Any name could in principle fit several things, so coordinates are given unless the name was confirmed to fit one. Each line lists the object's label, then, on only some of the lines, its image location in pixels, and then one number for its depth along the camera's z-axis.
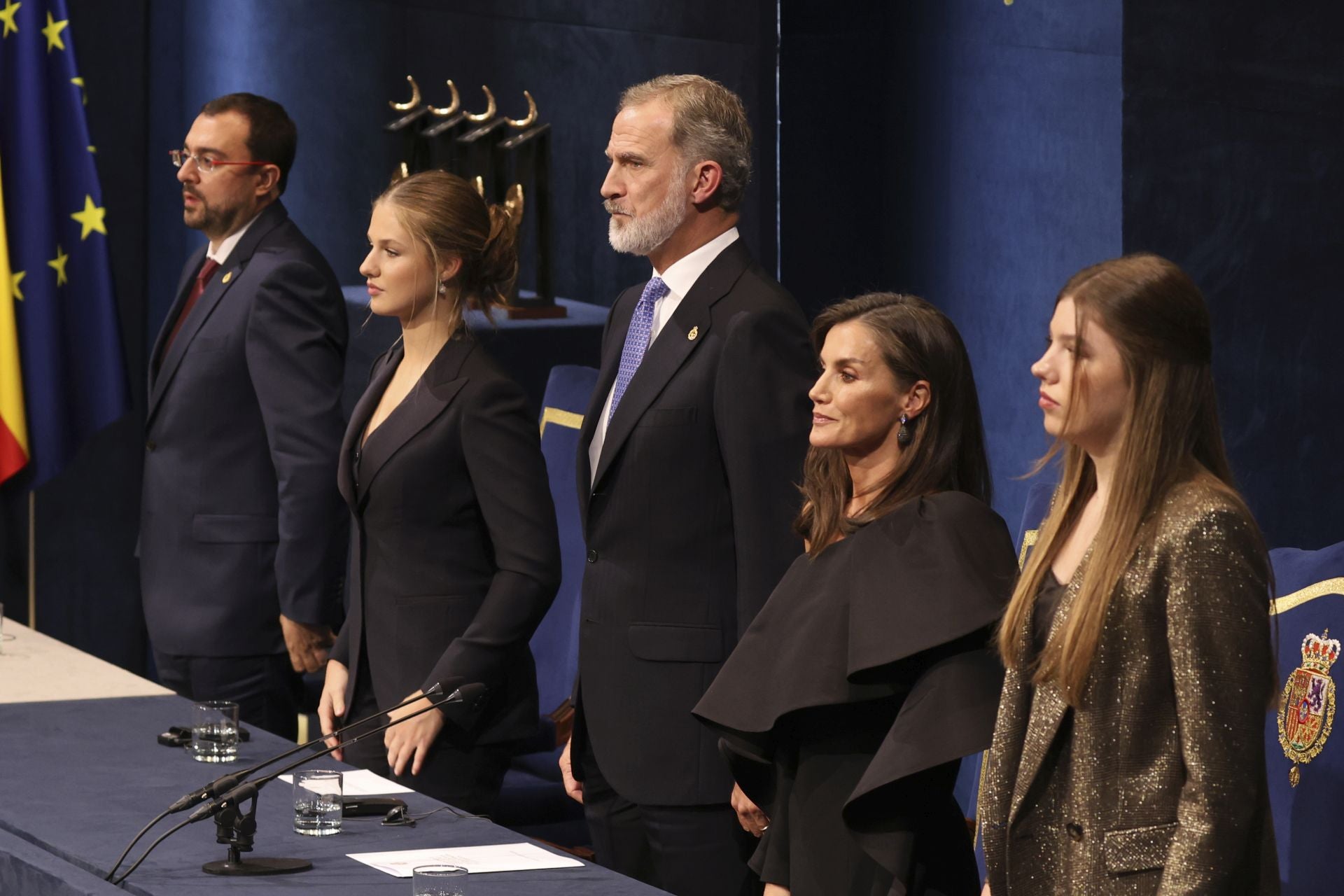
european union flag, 10.91
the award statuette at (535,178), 11.24
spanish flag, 10.77
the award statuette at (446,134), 11.30
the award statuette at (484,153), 11.23
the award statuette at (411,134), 11.37
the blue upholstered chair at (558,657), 8.02
